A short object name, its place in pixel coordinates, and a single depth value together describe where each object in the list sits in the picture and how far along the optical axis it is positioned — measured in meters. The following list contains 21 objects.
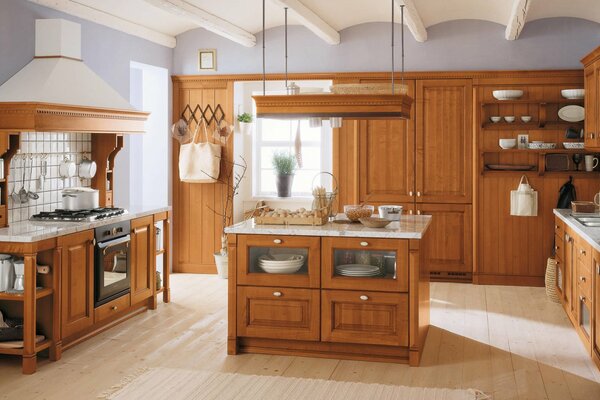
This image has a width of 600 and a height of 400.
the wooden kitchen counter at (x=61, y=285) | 4.57
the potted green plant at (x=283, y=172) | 8.43
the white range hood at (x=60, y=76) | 5.14
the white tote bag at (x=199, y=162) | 7.82
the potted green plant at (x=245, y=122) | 8.05
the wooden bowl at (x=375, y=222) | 4.93
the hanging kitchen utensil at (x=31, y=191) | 5.49
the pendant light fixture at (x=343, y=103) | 4.84
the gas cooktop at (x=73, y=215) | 5.28
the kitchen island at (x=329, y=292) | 4.73
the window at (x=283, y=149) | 8.61
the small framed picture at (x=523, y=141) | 7.38
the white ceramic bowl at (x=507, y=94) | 7.23
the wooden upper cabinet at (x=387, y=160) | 7.63
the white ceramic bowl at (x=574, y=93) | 7.07
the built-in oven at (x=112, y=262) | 5.29
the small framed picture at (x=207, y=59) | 7.96
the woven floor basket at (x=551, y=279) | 6.75
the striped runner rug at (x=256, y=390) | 4.19
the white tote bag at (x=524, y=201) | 7.16
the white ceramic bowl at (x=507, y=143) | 7.30
